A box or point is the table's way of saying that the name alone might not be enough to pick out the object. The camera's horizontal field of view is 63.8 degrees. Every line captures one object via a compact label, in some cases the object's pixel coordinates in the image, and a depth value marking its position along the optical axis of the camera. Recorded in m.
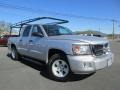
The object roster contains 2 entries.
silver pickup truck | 2.75
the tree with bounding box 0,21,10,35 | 38.98
